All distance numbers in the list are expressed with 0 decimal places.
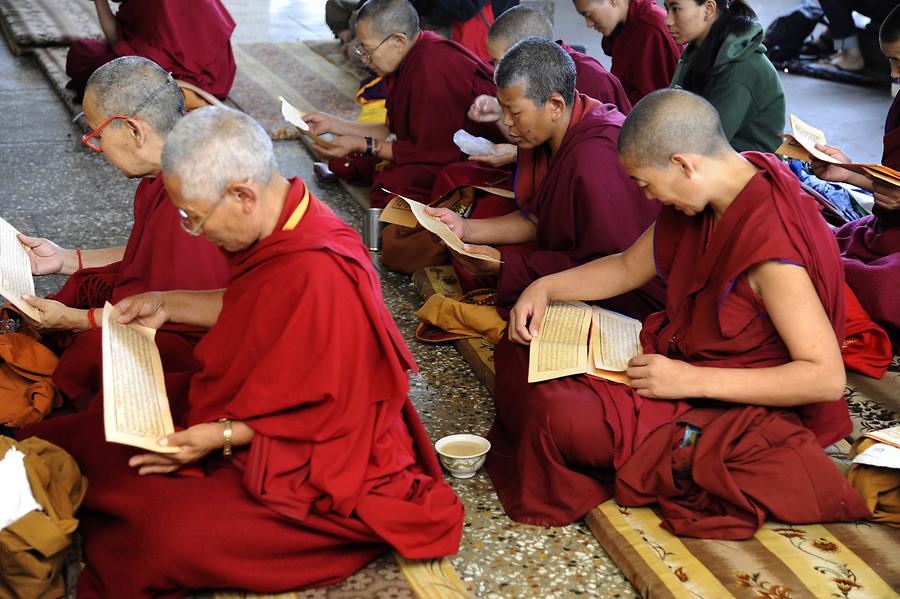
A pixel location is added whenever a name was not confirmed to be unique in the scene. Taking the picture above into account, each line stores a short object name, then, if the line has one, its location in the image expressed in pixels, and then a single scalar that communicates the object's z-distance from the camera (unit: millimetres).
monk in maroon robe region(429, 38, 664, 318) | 3781
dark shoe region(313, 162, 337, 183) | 6199
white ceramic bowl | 3219
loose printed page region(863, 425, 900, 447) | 3018
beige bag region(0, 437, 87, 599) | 2574
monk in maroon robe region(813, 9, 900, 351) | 4012
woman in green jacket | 4770
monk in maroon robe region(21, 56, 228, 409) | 3174
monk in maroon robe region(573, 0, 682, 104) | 5754
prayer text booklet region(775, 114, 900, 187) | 3817
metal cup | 5105
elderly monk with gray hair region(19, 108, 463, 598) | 2541
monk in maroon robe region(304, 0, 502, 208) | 5219
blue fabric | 4941
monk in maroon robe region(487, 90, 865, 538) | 2857
